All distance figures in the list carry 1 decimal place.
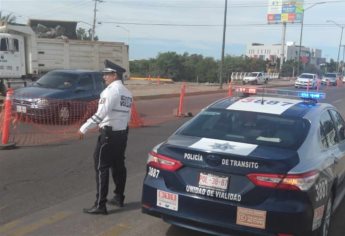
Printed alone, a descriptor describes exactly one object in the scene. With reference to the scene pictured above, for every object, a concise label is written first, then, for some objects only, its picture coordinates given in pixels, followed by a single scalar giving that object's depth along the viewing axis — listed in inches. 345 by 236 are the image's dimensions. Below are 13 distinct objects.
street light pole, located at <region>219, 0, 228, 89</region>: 1405.0
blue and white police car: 169.9
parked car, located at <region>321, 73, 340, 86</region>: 2289.6
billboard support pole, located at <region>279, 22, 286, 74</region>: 3689.2
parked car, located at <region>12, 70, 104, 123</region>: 524.7
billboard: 4212.6
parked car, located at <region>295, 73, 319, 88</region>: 1795.9
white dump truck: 869.8
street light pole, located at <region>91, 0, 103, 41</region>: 2720.0
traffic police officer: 227.0
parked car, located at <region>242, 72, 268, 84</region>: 2087.8
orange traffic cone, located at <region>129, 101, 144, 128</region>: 550.0
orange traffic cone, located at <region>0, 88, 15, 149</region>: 382.9
